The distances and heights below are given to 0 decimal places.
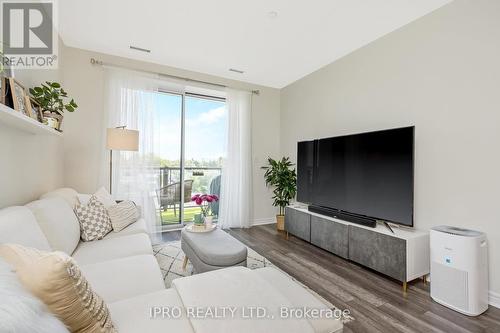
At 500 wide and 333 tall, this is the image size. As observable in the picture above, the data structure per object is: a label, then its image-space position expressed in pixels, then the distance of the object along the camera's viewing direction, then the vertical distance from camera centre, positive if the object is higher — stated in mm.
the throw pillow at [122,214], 2395 -531
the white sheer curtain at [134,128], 3312 +510
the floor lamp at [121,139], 2811 +347
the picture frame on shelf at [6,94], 1418 +469
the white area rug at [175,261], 2312 -1133
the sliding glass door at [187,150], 4020 +330
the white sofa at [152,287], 968 -664
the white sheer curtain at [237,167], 4168 +15
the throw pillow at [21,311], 516 -360
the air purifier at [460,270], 1770 -822
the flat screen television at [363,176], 2307 -87
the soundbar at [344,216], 2530 -588
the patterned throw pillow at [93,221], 2133 -537
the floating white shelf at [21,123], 1298 +309
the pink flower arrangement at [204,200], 2586 -377
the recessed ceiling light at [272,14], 2374 +1646
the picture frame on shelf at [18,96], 1507 +496
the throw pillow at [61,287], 705 -389
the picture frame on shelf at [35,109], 1783 +494
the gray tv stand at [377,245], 2109 -827
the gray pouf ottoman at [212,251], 1927 -744
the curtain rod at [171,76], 3240 +1503
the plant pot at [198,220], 2541 -595
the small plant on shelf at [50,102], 2045 +613
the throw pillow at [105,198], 2523 -362
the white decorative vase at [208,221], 2547 -616
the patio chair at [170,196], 4112 -527
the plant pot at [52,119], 2163 +463
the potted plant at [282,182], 4051 -258
